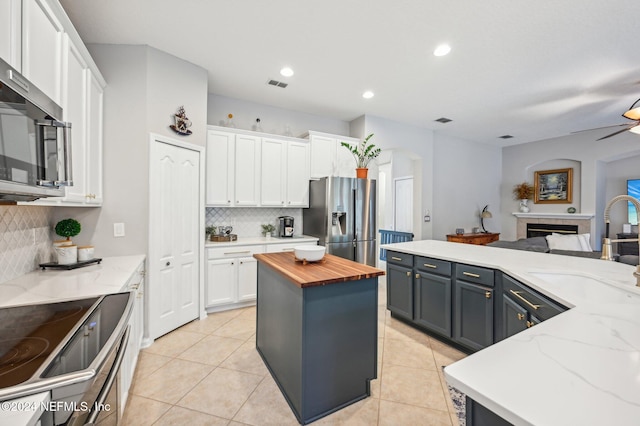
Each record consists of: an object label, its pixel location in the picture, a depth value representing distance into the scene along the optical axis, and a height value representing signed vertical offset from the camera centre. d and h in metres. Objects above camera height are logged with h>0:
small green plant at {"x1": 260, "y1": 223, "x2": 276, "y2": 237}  4.23 -0.27
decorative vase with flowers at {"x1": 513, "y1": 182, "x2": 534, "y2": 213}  6.64 +0.48
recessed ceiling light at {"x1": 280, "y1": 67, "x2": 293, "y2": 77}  3.28 +1.70
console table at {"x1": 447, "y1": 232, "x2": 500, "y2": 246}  5.83 -0.54
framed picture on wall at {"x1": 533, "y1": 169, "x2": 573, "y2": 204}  6.18 +0.65
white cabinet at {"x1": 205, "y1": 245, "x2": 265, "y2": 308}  3.39 -0.83
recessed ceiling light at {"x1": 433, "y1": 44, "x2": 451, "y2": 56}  2.79 +1.70
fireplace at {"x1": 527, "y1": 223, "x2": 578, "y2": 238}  6.09 -0.35
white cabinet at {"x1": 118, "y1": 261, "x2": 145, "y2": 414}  1.79 -0.98
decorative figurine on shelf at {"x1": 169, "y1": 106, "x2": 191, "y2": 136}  2.97 +0.96
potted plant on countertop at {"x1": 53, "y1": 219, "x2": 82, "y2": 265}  2.06 -0.27
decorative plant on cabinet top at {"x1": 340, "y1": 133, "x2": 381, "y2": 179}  4.43 +1.00
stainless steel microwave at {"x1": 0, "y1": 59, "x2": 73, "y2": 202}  0.98 +0.28
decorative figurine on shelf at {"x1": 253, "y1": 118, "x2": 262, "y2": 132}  4.24 +1.32
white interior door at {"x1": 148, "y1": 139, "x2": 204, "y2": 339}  2.74 -0.28
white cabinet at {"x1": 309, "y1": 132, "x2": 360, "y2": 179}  4.33 +0.90
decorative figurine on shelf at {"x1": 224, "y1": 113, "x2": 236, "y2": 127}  3.93 +1.30
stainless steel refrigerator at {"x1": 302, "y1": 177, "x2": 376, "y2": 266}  3.98 -0.07
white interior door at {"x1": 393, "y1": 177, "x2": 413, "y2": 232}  6.70 +0.21
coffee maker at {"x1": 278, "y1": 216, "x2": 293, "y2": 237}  4.13 -0.23
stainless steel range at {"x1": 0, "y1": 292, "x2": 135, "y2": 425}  0.73 -0.47
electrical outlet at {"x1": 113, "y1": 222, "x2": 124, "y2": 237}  2.63 -0.19
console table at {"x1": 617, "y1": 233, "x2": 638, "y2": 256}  4.98 -0.61
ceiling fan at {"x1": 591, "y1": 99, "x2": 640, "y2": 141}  3.04 +1.13
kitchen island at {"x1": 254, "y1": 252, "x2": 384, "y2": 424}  1.72 -0.82
